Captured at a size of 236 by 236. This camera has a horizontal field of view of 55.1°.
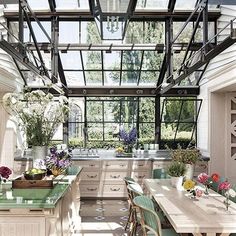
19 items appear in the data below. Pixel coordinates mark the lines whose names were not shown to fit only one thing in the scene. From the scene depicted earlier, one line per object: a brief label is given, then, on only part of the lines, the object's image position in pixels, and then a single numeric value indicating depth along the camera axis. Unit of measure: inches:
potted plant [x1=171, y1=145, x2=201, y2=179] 122.7
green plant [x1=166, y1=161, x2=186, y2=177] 122.4
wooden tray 92.0
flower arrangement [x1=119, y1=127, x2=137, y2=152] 216.4
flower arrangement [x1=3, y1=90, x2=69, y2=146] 100.0
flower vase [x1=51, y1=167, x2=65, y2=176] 112.3
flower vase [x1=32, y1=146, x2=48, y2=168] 105.6
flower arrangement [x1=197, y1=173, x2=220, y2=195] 106.4
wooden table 73.6
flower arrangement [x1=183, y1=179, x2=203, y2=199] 102.8
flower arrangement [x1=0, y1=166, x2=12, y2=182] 93.9
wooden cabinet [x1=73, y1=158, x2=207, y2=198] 198.7
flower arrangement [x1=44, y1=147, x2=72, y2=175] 111.4
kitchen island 74.8
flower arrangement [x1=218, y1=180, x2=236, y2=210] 90.1
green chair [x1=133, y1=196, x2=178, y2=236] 82.1
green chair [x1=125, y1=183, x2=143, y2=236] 110.1
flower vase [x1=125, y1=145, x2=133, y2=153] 214.8
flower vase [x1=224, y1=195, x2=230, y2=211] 89.9
